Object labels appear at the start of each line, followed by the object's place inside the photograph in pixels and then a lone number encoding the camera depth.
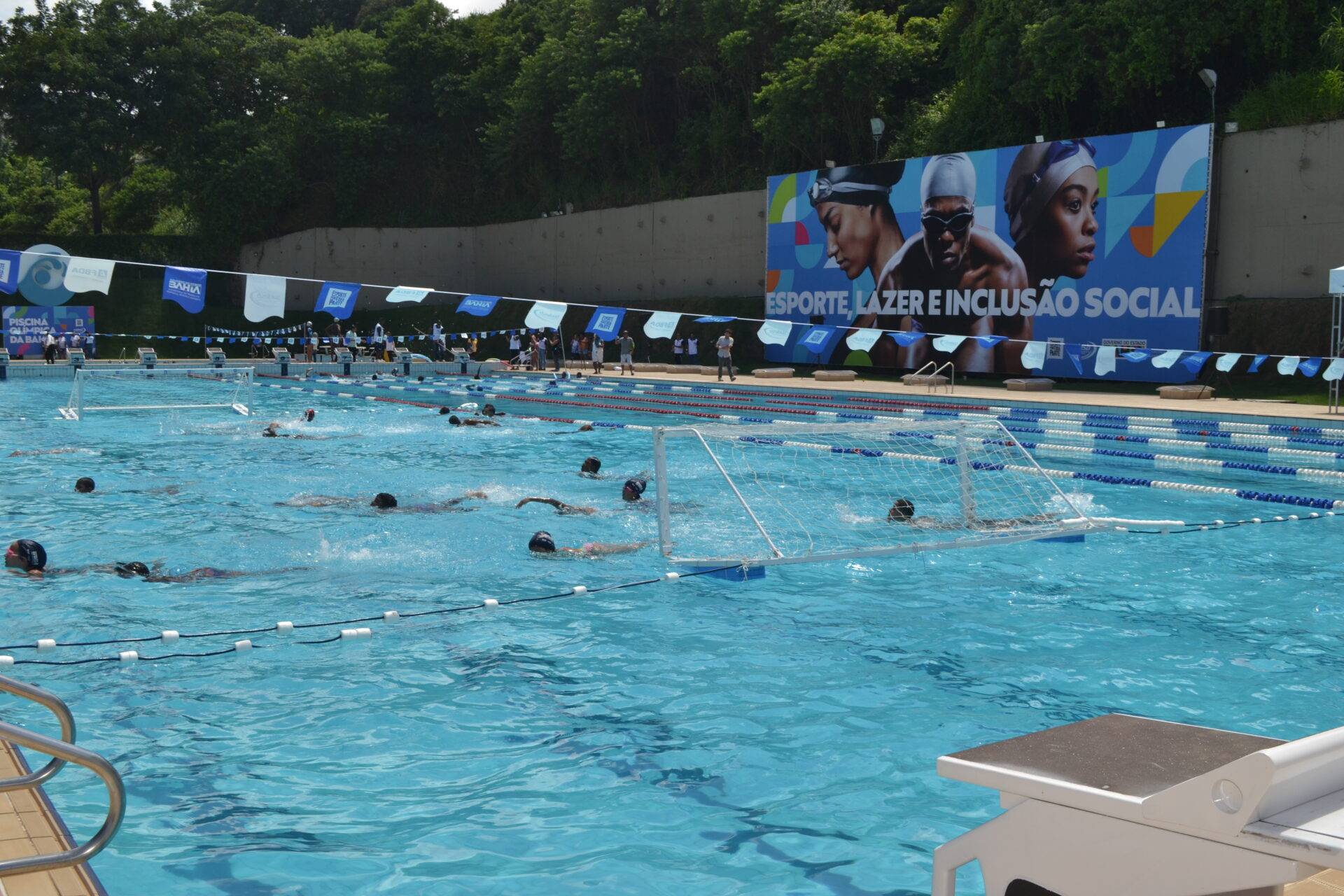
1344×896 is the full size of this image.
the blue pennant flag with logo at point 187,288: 14.02
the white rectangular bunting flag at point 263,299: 13.49
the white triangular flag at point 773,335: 19.16
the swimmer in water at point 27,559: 8.30
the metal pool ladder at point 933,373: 22.41
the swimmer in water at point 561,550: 9.06
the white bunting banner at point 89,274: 14.17
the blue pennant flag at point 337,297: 15.65
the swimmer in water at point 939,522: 9.27
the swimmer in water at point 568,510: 10.88
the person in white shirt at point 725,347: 25.86
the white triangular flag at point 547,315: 16.23
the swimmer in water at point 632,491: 11.33
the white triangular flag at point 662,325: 15.89
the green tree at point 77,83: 40.12
